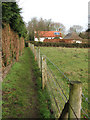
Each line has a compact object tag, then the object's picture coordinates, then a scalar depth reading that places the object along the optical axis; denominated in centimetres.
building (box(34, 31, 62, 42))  2844
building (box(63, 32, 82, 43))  4977
